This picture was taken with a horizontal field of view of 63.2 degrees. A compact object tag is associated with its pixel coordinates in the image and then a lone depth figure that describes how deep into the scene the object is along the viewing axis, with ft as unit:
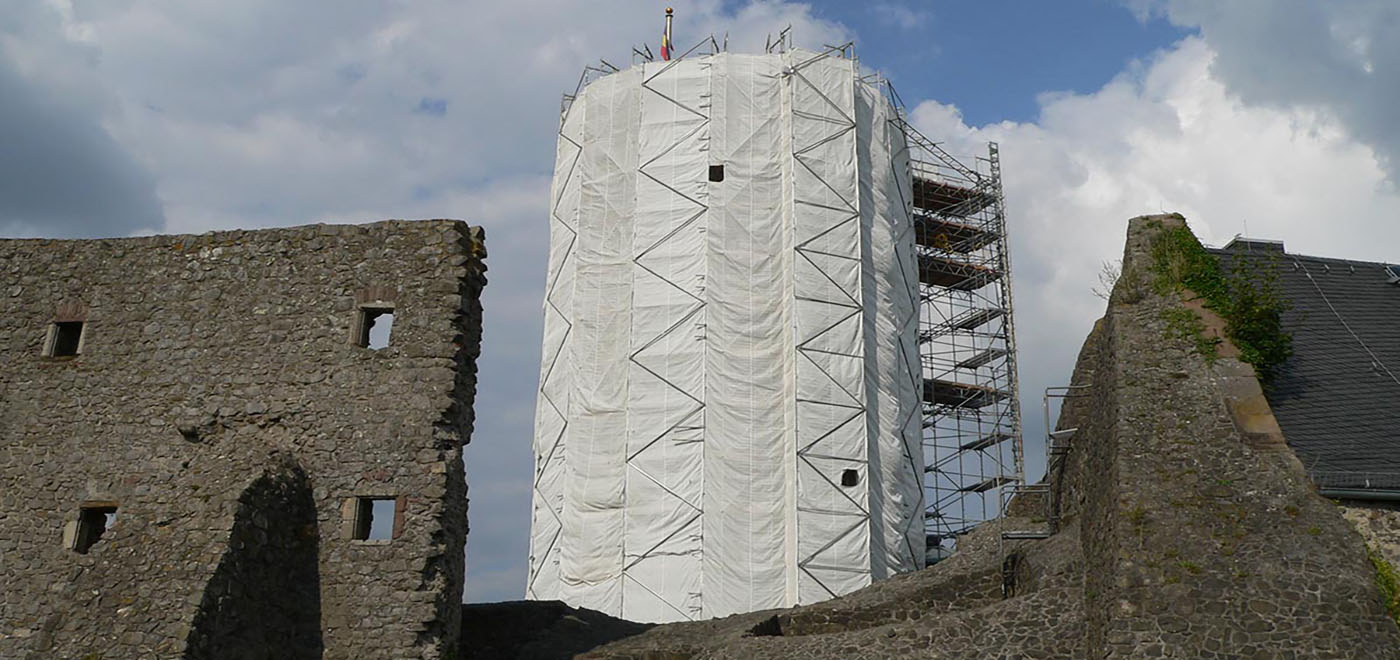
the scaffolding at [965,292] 97.09
